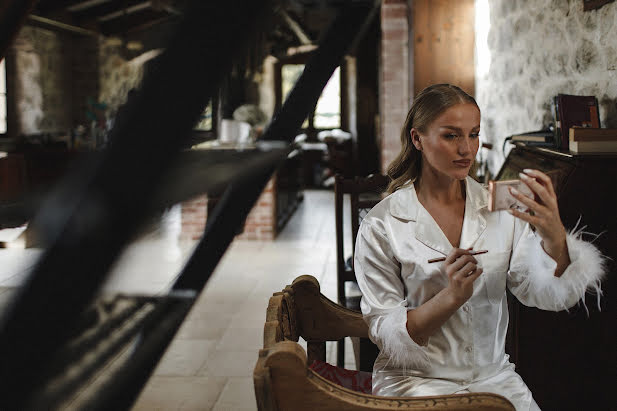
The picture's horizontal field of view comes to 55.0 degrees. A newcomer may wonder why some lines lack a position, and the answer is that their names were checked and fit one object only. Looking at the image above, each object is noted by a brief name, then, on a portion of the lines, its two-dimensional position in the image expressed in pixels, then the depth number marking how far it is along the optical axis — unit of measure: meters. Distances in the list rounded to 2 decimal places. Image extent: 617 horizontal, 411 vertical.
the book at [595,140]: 2.01
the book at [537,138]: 2.53
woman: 1.32
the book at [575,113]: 2.27
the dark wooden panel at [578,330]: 1.97
